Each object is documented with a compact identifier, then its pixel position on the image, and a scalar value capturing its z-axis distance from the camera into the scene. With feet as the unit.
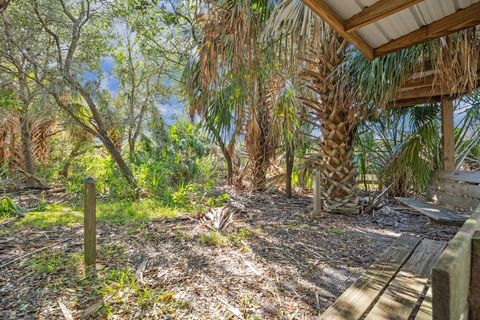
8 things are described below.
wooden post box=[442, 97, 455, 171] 13.96
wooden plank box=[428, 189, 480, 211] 10.61
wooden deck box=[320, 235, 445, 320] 4.55
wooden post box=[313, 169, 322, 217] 12.97
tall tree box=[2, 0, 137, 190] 15.66
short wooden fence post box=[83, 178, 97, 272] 7.47
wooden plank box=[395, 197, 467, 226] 9.16
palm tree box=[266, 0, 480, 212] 9.85
